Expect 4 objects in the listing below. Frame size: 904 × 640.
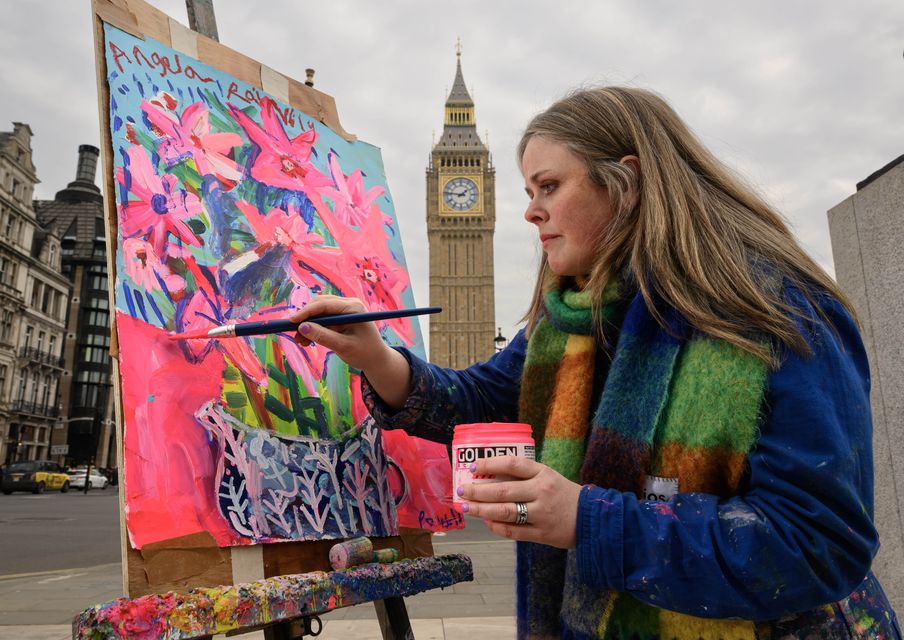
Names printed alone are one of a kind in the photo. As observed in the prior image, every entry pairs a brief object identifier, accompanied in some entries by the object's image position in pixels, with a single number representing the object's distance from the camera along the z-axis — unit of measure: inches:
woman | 32.1
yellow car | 762.2
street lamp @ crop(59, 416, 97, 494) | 1336.4
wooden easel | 46.6
